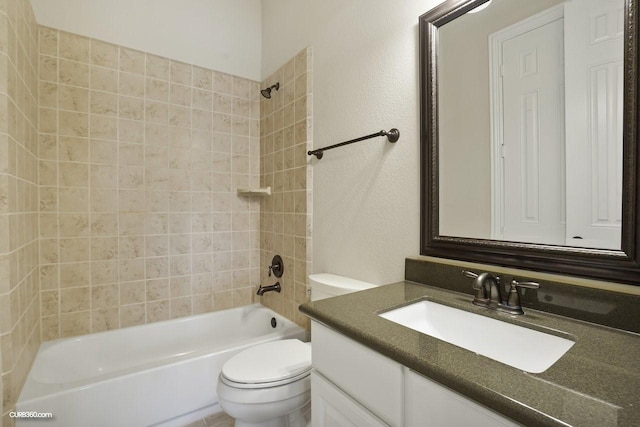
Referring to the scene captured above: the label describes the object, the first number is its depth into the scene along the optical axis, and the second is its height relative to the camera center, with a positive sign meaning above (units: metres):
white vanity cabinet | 0.57 -0.41
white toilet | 1.17 -0.69
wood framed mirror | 0.77 +0.24
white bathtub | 1.31 -0.85
